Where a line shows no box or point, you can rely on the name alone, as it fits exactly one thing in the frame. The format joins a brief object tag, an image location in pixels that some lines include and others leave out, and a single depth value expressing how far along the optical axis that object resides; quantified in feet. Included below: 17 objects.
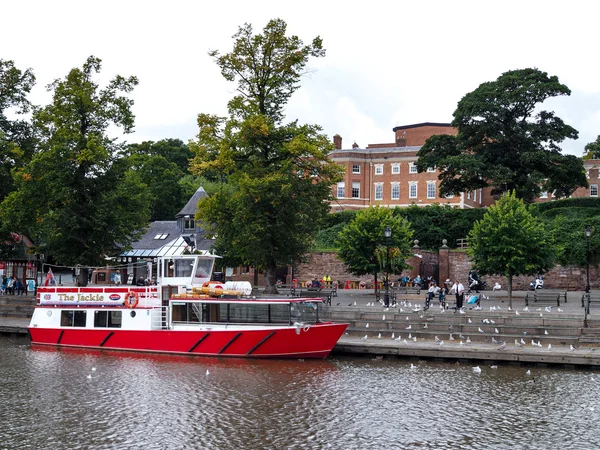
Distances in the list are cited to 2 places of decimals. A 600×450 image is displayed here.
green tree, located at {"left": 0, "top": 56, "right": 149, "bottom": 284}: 130.62
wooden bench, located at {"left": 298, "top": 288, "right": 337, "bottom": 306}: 127.54
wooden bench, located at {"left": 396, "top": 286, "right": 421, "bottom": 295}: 143.83
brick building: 268.62
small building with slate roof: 225.76
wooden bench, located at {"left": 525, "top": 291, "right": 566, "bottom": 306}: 121.42
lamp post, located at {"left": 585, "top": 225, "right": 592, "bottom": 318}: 96.26
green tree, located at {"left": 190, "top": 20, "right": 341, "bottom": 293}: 127.65
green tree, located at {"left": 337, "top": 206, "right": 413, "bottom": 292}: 152.97
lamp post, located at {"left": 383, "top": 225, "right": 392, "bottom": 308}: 118.21
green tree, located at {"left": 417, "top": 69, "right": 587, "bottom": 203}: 194.18
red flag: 112.25
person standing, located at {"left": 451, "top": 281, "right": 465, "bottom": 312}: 112.78
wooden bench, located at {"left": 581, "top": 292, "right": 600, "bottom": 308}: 118.73
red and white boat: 92.89
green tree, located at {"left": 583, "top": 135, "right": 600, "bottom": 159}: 342.36
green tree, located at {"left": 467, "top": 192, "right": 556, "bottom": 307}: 124.36
